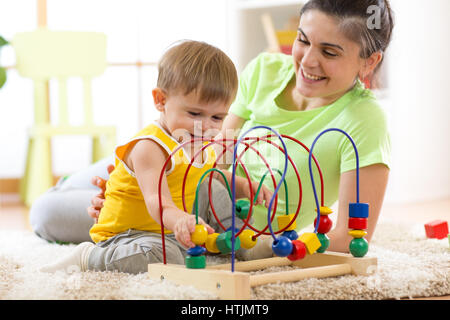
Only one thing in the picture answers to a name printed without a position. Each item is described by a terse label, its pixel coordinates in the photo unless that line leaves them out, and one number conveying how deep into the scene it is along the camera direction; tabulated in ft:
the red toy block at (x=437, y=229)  8.21
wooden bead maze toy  6.37
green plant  10.70
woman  7.28
